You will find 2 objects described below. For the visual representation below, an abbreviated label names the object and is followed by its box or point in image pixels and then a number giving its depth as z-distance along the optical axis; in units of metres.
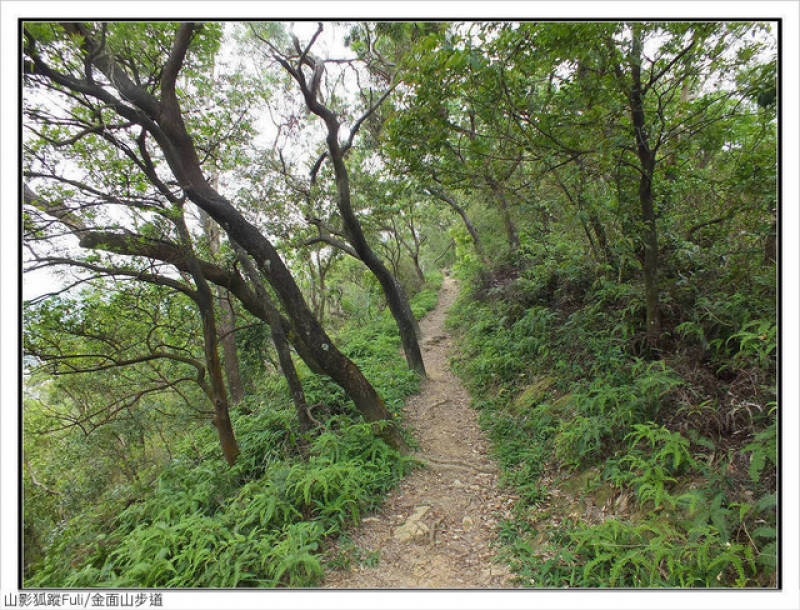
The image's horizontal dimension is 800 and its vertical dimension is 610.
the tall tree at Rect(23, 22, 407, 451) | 3.49
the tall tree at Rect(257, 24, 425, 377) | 5.89
